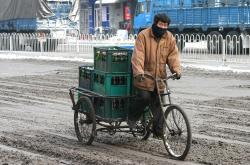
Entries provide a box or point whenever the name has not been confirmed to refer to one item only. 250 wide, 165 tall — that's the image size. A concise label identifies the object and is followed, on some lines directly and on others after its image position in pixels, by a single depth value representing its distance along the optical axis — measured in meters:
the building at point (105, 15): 72.78
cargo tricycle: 11.08
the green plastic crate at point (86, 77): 12.72
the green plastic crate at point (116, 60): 11.95
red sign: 72.65
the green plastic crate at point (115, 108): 11.99
